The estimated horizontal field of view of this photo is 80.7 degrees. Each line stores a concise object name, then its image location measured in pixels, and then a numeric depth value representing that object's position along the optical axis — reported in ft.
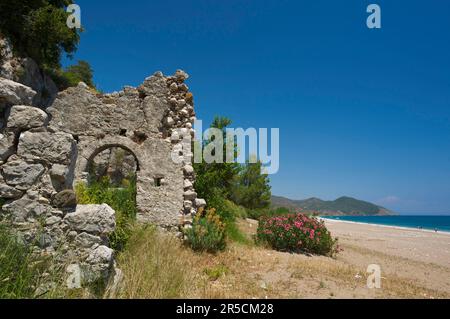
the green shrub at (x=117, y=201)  17.41
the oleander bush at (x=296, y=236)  31.73
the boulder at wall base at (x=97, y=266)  10.50
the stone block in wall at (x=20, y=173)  10.34
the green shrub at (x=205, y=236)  23.27
